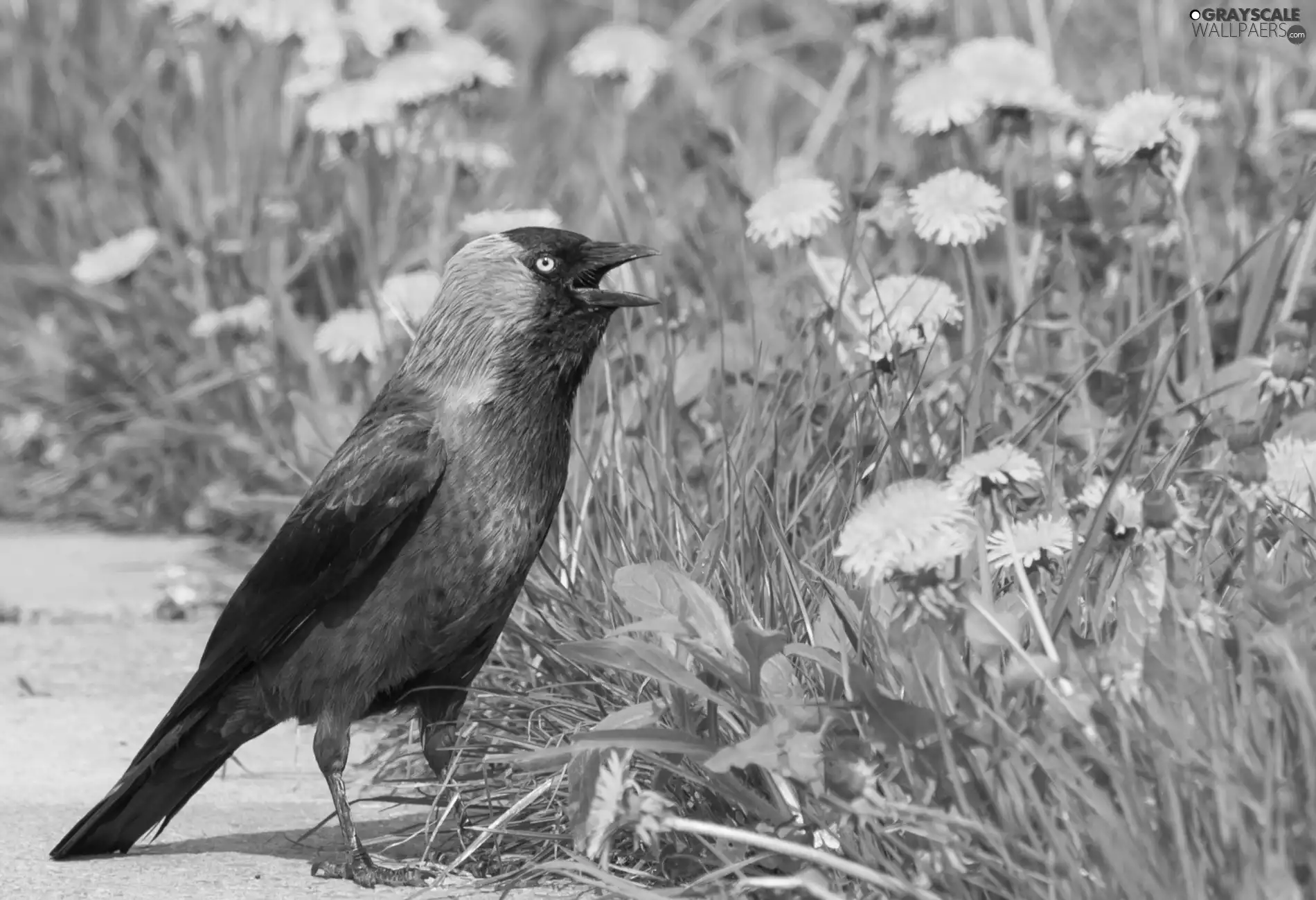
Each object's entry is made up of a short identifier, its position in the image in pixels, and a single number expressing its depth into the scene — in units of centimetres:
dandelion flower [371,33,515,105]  1034
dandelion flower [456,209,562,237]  905
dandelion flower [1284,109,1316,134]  916
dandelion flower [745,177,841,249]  774
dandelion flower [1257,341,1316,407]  630
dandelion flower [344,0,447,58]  1117
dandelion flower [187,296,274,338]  1083
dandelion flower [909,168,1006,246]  735
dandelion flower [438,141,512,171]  1134
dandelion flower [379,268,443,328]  886
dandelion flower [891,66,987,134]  856
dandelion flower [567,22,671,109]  1099
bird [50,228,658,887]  622
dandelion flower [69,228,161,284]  1145
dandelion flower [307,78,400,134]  1036
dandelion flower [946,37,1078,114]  863
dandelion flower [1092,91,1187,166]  743
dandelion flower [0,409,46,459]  1253
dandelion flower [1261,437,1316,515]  570
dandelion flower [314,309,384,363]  935
